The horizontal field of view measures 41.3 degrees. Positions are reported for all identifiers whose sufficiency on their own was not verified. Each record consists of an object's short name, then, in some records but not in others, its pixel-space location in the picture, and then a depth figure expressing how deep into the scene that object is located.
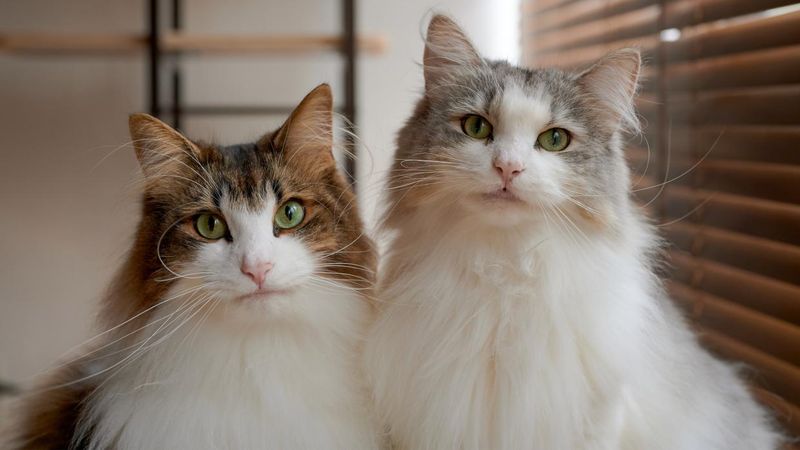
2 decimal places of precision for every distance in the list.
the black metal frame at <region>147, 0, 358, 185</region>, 1.07
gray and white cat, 0.55
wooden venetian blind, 0.67
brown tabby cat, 0.55
